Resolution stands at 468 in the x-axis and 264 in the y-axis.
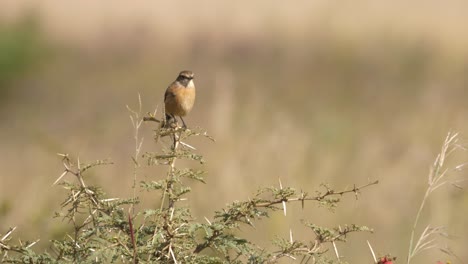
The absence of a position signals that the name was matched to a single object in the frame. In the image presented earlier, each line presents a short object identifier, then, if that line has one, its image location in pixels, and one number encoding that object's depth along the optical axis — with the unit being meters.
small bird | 10.25
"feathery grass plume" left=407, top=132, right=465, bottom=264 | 6.66
